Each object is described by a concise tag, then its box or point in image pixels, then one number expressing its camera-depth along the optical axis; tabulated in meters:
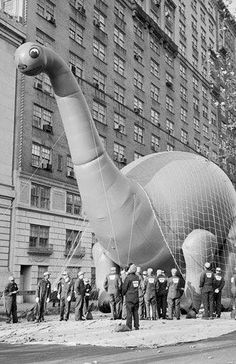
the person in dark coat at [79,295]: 14.98
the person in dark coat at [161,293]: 15.23
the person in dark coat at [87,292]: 15.62
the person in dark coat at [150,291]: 15.06
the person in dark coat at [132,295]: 12.08
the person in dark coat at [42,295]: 14.91
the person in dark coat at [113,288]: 14.35
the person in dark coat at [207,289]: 14.54
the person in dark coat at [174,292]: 15.08
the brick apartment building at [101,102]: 32.75
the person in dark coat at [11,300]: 15.27
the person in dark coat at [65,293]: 15.16
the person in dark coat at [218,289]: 14.97
